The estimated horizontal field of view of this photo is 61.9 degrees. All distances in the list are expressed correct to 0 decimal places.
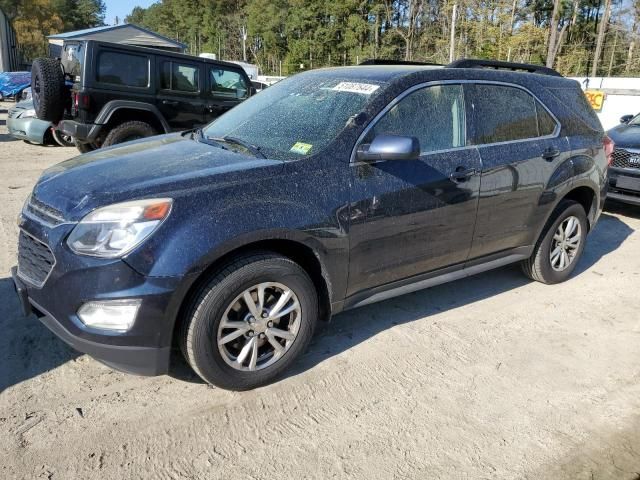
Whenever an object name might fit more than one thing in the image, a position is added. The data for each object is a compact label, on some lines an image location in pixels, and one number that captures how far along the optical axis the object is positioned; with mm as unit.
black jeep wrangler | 8094
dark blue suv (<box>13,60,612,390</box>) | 2572
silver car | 10656
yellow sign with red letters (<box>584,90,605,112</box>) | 11938
